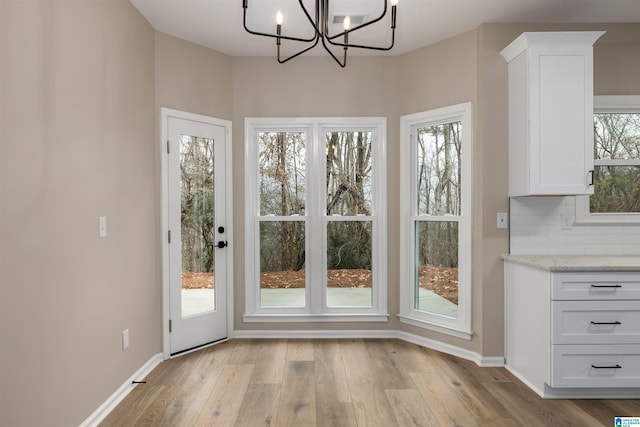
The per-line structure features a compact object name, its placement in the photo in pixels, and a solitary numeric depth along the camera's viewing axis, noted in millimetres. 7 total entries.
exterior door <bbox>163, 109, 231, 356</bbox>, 3525
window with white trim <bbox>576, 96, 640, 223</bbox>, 3334
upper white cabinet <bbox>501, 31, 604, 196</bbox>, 2959
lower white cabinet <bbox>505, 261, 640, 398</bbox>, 2682
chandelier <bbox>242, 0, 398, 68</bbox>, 1970
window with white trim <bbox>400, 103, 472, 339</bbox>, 3545
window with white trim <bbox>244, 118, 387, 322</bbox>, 4070
